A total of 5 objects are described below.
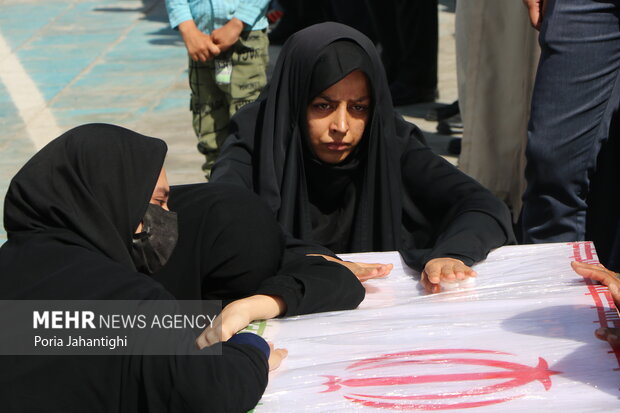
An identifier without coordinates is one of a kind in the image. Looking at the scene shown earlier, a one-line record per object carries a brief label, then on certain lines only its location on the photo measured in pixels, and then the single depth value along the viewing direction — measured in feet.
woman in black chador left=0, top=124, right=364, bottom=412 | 11.24
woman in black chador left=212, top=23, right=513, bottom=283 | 19.00
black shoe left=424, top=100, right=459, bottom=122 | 38.75
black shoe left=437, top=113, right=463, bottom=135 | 37.29
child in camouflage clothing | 28.16
